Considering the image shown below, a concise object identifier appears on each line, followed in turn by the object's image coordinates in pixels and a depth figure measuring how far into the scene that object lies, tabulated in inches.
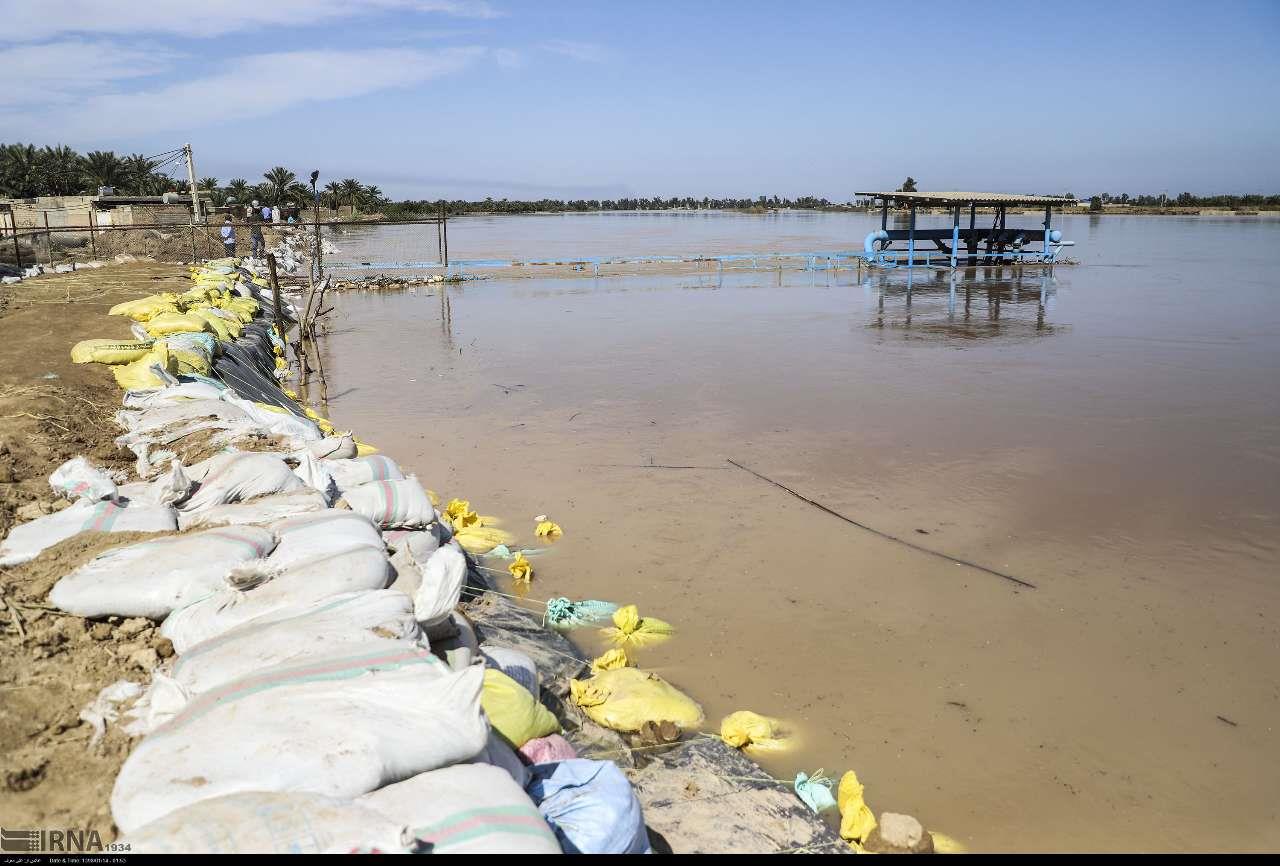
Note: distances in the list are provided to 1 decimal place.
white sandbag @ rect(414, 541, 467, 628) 111.9
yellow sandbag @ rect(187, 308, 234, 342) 332.0
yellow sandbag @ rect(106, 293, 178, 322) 332.5
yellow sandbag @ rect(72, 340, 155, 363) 256.2
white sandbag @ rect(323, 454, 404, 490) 187.6
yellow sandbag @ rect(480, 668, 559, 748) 116.3
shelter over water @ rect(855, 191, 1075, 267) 956.6
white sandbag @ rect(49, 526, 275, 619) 118.4
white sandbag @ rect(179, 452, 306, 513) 153.8
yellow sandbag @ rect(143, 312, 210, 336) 303.9
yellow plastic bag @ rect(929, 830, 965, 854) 123.5
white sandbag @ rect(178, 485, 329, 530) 145.0
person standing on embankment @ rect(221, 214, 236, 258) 805.9
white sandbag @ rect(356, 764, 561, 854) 76.0
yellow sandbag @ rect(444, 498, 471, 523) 234.1
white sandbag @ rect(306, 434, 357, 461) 199.6
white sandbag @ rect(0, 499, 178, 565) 133.9
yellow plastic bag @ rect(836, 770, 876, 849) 123.6
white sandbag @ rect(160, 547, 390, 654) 111.7
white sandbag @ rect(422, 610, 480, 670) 109.4
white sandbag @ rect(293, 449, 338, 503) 171.0
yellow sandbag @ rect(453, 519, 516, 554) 221.9
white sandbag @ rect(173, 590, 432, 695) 97.7
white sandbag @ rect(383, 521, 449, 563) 153.6
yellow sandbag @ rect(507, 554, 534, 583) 209.0
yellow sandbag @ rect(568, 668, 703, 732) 146.1
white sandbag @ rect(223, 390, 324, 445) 212.2
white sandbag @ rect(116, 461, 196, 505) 150.4
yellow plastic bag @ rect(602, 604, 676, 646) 179.3
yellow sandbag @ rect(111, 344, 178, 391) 243.4
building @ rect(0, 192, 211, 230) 804.7
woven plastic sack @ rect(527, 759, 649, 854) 95.7
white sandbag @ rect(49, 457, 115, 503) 150.7
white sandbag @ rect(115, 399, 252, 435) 209.0
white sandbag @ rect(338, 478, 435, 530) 177.0
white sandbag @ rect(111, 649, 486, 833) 78.9
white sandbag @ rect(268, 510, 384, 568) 129.0
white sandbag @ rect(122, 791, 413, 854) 69.4
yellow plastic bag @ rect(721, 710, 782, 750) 145.6
